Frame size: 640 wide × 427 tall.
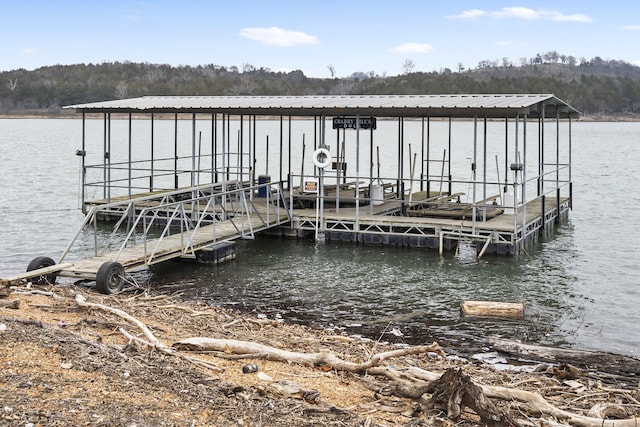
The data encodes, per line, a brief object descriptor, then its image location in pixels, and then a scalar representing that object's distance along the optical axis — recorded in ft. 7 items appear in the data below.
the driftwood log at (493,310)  43.14
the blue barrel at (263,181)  75.51
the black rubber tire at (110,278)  43.80
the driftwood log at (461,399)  23.49
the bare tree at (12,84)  341.41
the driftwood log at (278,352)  29.09
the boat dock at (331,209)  53.42
